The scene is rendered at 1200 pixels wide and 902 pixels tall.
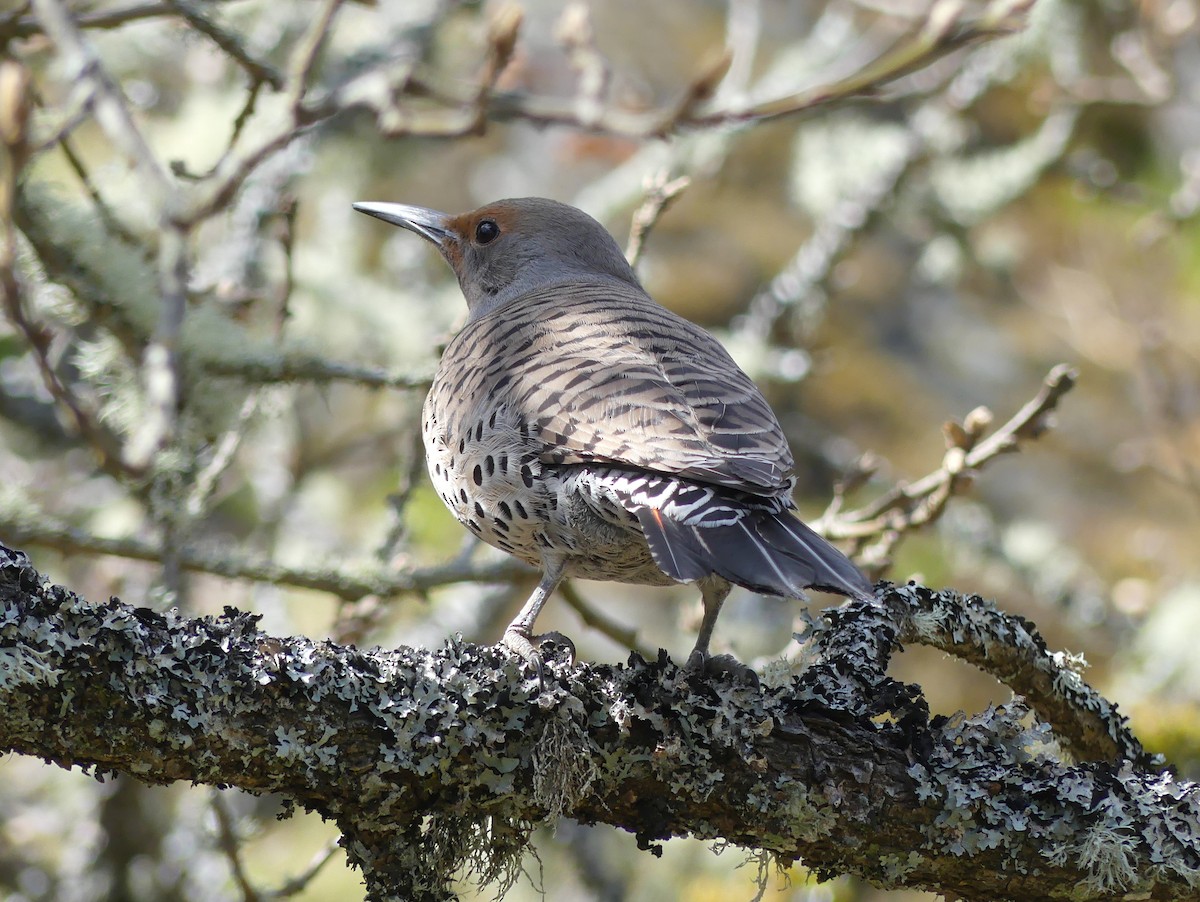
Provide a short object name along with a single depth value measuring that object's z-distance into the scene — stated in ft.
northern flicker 18.95
